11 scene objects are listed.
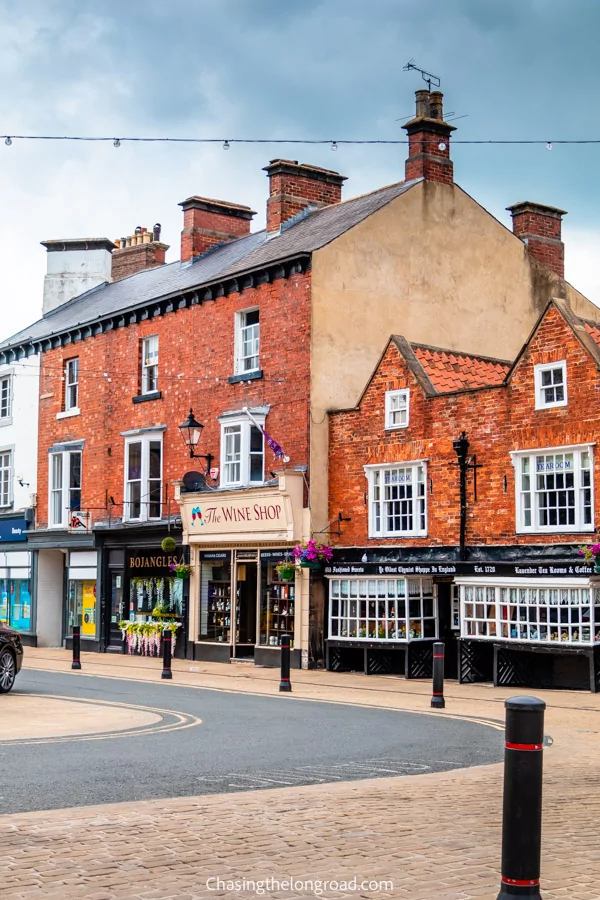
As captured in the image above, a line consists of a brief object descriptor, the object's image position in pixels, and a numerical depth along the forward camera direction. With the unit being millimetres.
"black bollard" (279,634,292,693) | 20922
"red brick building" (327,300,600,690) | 21812
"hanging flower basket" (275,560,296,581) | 26672
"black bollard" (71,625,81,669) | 25484
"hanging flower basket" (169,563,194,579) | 30188
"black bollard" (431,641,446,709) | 18141
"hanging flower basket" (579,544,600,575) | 20500
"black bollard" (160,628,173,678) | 23562
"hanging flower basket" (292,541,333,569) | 26156
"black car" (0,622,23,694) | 18392
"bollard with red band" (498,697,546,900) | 5633
